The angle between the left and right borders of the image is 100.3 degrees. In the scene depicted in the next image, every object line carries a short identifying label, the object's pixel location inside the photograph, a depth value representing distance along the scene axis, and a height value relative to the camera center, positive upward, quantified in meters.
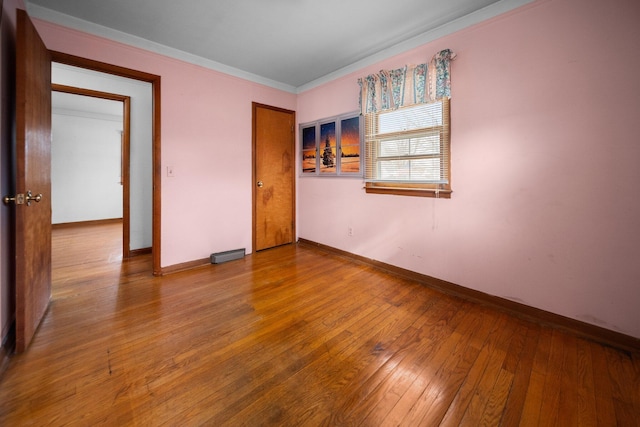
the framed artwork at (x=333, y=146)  3.67 +1.01
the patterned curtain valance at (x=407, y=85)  2.66 +1.43
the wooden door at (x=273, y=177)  4.11 +0.60
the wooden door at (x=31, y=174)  1.72 +0.28
